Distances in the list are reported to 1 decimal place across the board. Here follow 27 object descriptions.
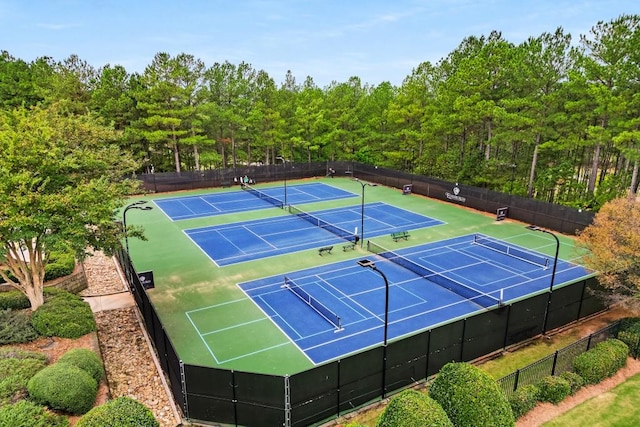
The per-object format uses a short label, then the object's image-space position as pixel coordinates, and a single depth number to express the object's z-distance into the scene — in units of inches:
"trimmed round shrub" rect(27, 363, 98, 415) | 426.0
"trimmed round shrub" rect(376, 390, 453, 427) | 329.1
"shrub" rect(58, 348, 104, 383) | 486.6
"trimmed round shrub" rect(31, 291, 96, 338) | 578.9
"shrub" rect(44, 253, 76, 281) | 774.5
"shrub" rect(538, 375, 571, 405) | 520.5
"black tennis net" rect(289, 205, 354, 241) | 1216.1
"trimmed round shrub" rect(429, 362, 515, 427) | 376.2
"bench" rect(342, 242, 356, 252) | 1103.6
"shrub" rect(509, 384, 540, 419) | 490.6
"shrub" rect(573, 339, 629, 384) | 562.6
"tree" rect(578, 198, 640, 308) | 656.1
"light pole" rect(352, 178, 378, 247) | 1141.5
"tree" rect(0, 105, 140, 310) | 543.5
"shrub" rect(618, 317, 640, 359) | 634.2
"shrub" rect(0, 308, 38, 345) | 547.8
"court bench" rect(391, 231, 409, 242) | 1184.2
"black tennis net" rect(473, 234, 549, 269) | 1032.2
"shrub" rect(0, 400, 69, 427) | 372.8
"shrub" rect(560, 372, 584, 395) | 545.0
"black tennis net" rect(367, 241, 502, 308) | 814.5
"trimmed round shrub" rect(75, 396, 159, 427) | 359.3
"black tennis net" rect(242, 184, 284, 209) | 1621.1
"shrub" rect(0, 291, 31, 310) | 637.9
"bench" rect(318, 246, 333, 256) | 1069.9
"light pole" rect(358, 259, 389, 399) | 519.8
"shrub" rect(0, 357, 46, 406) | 424.2
